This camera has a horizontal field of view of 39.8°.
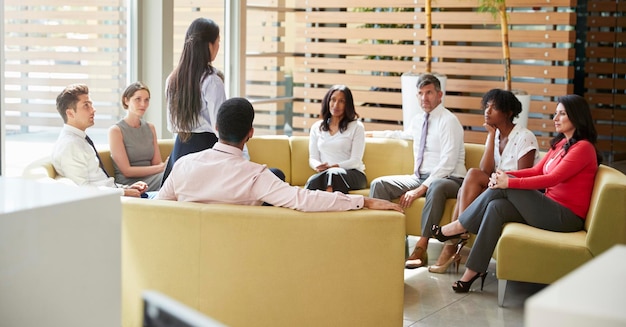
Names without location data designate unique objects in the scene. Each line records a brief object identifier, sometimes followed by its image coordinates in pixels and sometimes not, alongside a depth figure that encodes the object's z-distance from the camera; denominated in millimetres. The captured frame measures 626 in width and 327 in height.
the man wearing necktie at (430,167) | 6223
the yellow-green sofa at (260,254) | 3969
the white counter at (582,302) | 1469
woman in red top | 5367
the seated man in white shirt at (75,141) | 5312
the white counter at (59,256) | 2668
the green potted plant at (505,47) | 8547
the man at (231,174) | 4141
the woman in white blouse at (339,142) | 6785
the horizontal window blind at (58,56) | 5992
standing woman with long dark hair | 5484
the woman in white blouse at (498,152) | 6031
